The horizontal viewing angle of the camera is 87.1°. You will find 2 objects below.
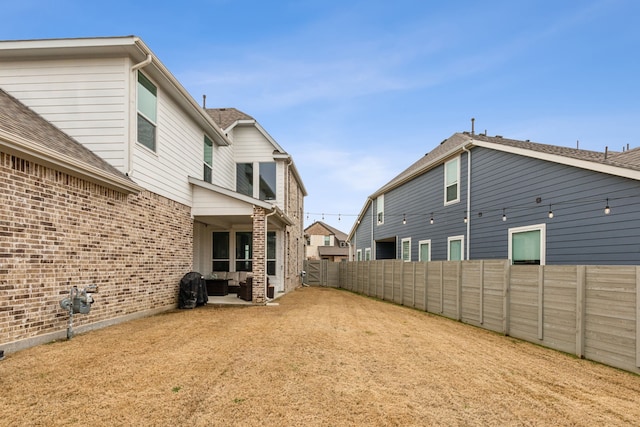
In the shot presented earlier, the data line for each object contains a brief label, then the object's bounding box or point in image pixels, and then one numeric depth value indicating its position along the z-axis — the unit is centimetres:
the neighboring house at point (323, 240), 5081
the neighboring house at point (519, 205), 739
